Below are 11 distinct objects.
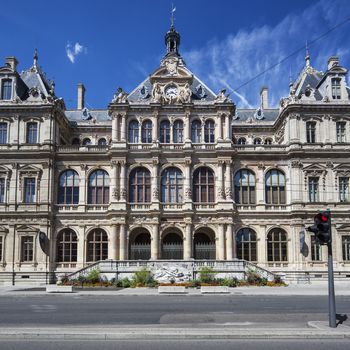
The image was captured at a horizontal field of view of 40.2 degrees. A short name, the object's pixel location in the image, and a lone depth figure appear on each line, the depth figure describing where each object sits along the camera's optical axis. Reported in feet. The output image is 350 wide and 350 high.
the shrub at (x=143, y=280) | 119.75
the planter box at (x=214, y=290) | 97.60
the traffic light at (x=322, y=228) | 46.14
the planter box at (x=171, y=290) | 98.37
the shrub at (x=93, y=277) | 122.83
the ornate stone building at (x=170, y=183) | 144.05
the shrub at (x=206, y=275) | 120.68
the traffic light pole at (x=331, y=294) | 44.80
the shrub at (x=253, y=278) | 123.44
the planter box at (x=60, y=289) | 101.50
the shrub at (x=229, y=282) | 118.92
